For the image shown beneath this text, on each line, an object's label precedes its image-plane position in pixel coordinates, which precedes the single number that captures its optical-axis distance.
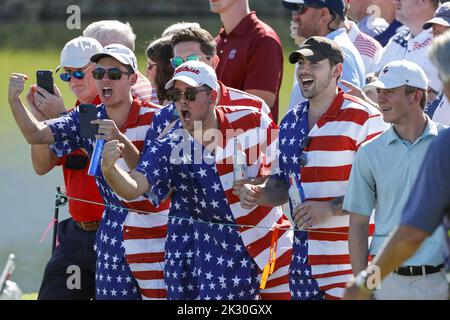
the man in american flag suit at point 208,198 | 15.05
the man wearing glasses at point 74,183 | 16.94
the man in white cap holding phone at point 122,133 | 16.08
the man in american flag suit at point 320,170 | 14.91
